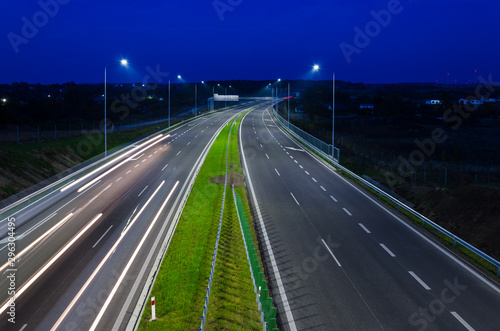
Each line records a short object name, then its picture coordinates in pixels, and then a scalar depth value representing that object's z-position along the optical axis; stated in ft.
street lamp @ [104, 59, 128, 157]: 123.82
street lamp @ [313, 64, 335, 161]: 129.63
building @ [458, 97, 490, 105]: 430.20
